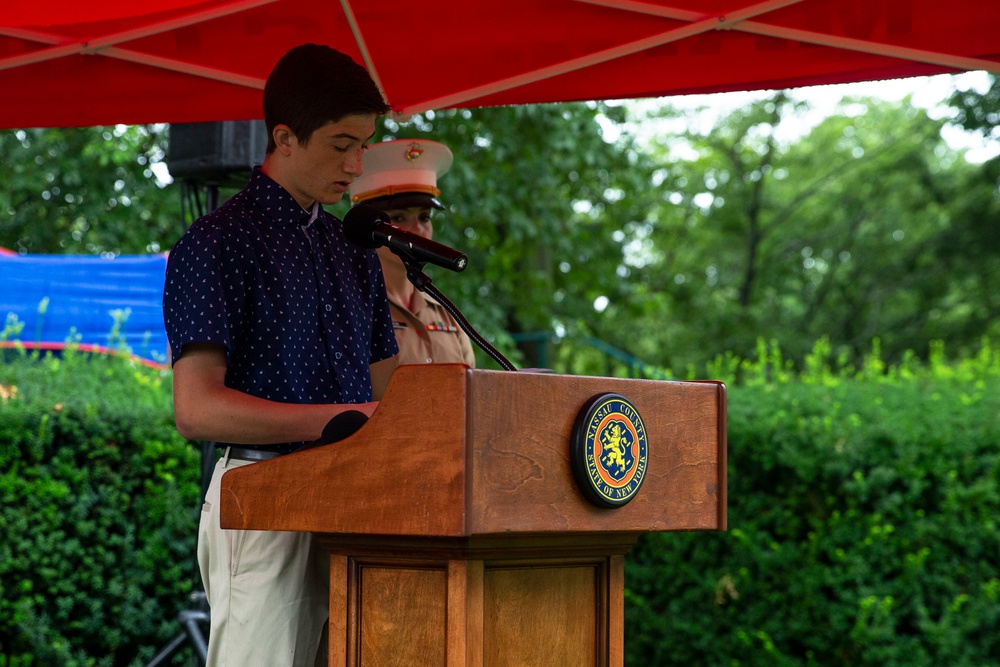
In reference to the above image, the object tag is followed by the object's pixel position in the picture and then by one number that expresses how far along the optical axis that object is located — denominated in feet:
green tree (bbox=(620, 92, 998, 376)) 66.90
